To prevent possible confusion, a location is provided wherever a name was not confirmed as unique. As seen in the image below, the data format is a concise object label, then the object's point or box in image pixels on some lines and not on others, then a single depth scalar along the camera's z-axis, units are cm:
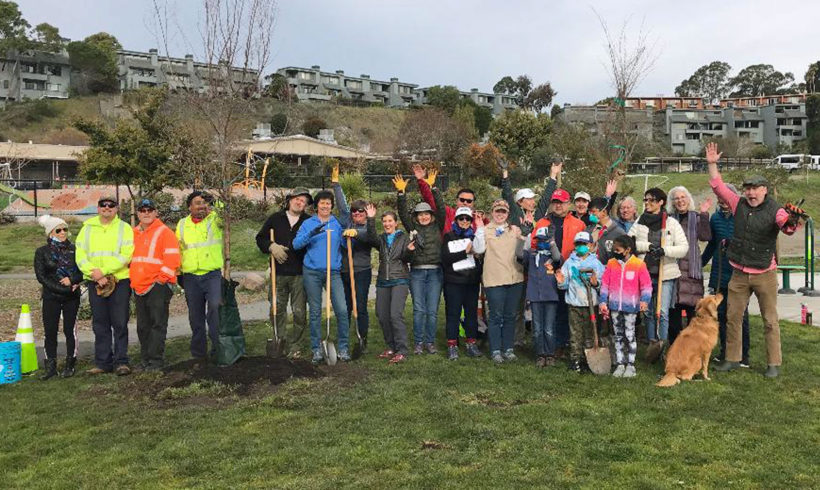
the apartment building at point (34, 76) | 8012
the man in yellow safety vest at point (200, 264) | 714
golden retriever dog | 622
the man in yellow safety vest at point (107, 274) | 693
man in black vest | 621
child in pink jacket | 630
